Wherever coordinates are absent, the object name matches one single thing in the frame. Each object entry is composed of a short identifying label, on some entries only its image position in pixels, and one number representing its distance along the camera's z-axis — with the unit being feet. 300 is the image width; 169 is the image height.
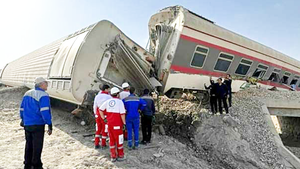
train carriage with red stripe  24.47
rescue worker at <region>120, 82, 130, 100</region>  18.63
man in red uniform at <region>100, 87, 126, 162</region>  15.05
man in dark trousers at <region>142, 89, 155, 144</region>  18.88
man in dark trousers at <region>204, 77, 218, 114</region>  24.84
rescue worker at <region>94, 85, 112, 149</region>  17.21
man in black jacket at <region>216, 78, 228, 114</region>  24.45
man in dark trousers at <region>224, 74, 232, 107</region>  26.13
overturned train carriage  19.02
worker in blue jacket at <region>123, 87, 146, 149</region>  17.25
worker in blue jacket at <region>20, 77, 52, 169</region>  12.71
